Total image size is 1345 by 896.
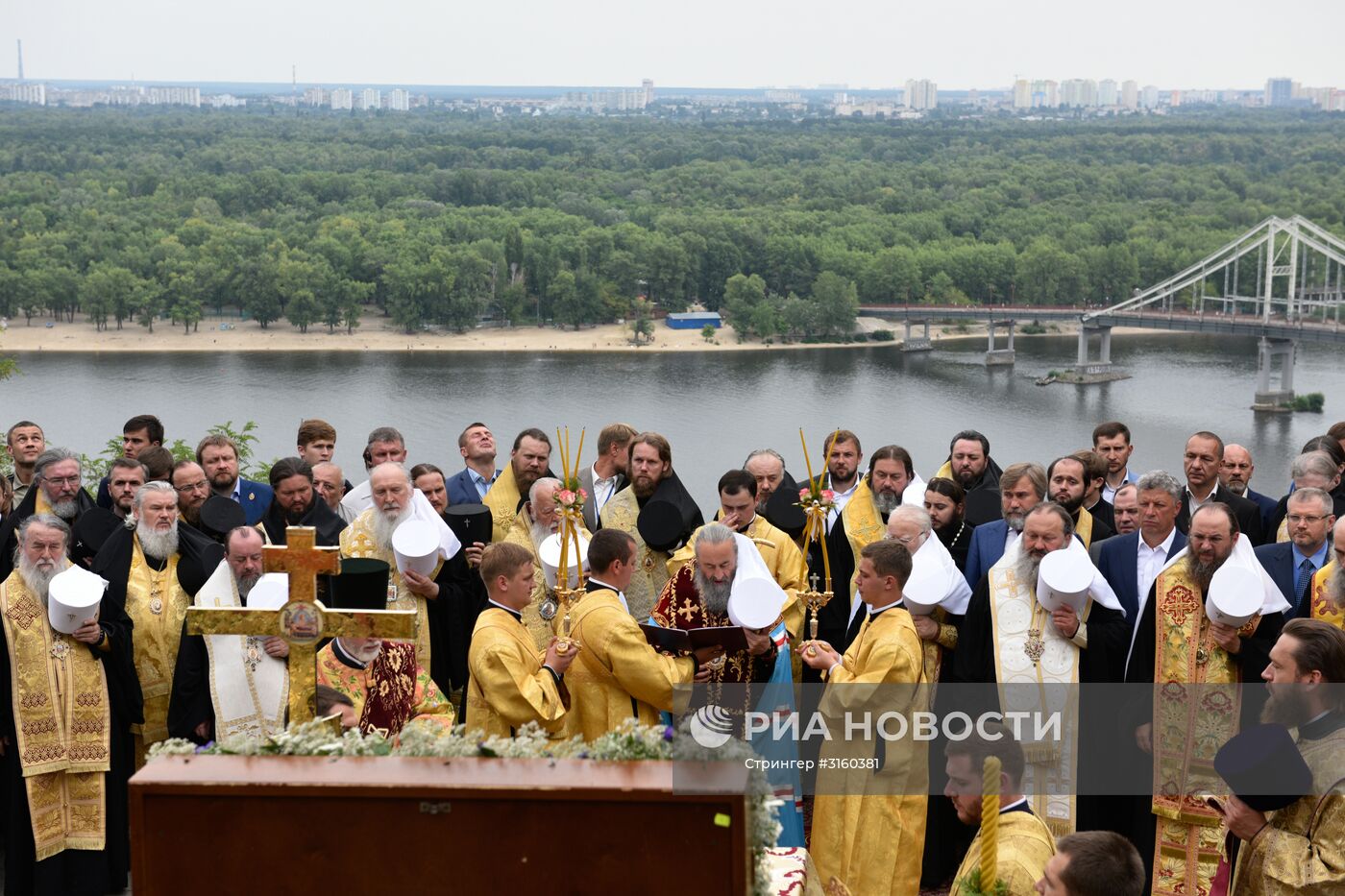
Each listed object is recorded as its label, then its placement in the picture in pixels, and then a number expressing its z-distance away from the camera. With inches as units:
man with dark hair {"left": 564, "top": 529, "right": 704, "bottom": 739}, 195.0
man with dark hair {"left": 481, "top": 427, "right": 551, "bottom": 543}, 292.5
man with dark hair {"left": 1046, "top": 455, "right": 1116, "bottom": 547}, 261.6
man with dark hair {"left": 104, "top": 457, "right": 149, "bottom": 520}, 260.7
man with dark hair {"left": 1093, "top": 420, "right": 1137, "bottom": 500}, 301.6
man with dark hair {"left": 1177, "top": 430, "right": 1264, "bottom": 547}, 280.4
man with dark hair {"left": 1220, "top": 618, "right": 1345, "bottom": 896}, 146.3
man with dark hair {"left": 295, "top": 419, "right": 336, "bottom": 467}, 301.6
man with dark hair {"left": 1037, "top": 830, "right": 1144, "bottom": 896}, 123.2
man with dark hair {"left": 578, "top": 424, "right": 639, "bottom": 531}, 294.8
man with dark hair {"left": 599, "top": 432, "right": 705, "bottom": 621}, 261.1
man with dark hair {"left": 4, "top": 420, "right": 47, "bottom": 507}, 295.9
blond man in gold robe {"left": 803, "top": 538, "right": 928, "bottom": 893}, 199.5
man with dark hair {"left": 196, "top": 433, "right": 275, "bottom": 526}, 282.8
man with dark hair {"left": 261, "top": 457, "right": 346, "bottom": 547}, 264.5
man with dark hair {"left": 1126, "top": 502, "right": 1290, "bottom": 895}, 214.7
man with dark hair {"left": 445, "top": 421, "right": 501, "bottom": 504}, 313.6
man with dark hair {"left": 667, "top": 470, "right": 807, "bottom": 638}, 242.4
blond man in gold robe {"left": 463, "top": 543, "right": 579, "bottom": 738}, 189.6
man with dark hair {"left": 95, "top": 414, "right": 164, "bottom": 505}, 300.4
